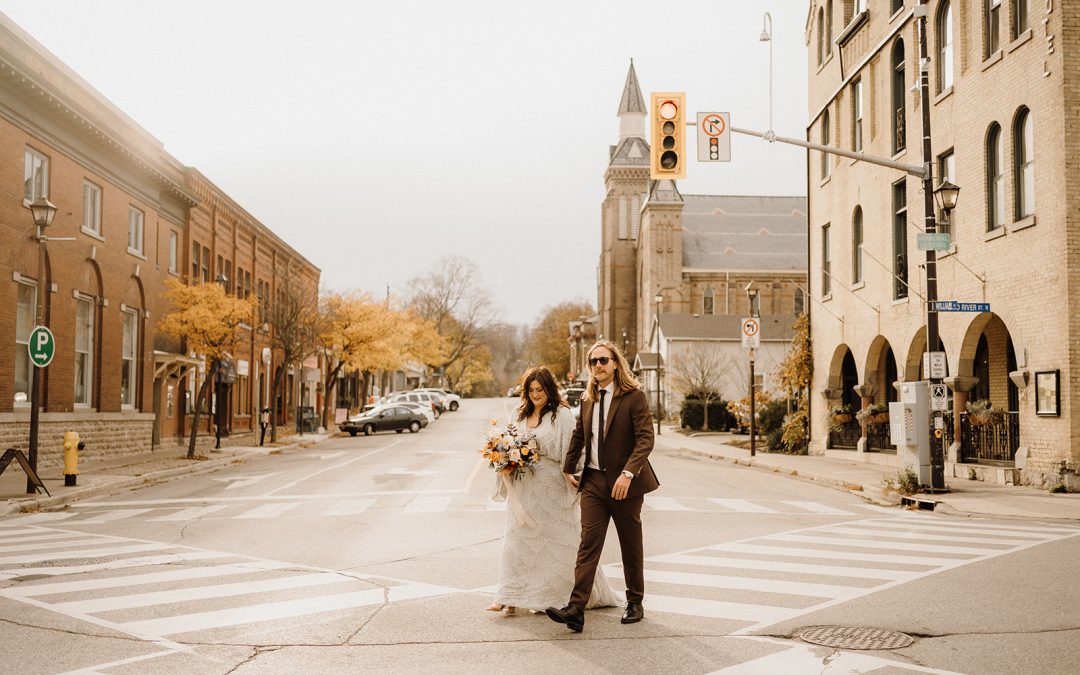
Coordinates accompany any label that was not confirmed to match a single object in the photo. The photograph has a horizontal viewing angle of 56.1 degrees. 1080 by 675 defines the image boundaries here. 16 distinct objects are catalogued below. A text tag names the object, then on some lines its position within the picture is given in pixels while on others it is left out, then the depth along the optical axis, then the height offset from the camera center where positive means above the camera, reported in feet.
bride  25.34 -3.58
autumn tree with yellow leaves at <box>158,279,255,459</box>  95.71 +5.92
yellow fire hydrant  63.98 -4.71
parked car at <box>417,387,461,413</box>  252.21 -4.41
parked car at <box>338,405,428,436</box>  155.84 -5.94
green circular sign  60.44 +2.12
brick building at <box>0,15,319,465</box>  75.97 +11.95
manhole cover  22.65 -5.83
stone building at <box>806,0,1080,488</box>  61.16 +11.81
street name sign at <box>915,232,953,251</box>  57.93 +8.17
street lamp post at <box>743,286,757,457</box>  101.71 -4.74
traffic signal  51.62 +12.67
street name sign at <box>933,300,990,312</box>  58.95 +4.53
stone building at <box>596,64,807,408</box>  282.97 +39.40
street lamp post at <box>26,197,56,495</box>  60.85 +8.33
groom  24.22 -2.10
